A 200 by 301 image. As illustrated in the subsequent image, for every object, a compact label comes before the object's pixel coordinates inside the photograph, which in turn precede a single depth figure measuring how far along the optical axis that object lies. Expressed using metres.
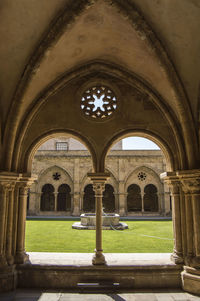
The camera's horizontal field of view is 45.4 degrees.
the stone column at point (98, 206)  5.29
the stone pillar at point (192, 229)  4.77
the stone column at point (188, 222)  5.09
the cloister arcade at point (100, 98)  4.67
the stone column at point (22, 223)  5.33
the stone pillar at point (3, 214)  4.99
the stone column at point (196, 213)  4.90
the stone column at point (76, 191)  20.38
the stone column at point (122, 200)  20.08
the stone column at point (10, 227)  5.08
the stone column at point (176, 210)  5.34
